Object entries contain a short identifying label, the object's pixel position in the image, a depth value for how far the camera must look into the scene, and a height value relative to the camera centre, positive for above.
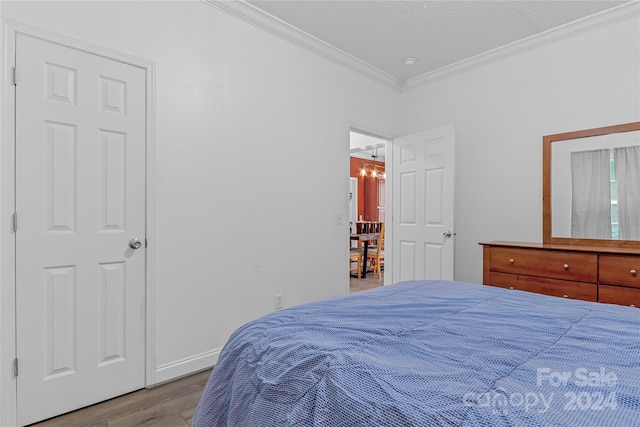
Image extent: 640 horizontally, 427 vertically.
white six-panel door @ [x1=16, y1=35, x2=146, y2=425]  1.82 -0.08
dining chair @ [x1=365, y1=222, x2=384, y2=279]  6.22 -0.79
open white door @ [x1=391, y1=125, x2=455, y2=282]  3.47 +0.10
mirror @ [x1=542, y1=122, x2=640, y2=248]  2.61 +0.23
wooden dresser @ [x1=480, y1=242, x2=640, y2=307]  2.23 -0.40
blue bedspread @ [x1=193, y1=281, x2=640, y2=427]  0.66 -0.37
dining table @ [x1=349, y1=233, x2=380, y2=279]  6.09 -0.44
